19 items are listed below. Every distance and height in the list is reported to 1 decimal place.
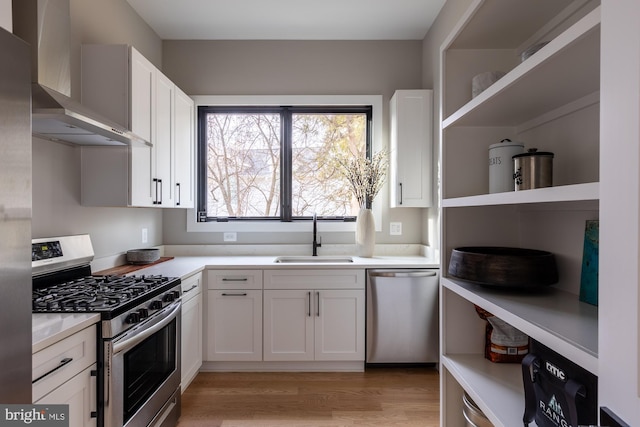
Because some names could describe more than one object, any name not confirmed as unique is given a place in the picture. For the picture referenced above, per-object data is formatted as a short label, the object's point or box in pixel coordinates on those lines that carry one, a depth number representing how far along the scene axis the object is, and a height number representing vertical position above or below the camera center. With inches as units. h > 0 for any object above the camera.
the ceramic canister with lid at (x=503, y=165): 47.1 +6.5
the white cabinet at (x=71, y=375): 44.1 -22.9
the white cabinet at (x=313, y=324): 104.1 -33.9
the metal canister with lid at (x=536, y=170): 40.4 +4.9
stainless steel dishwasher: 104.3 -31.4
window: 130.1 +20.0
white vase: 119.7 -7.1
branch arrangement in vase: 121.0 +12.7
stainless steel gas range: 55.4 -20.5
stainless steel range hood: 55.5 +25.3
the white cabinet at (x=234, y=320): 104.0 -32.6
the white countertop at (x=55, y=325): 44.4 -16.3
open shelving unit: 32.7 +5.6
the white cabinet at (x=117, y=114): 83.6 +23.8
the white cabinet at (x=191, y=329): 90.0 -32.4
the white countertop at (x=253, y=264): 95.7 -16.0
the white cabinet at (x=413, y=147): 116.4 +21.8
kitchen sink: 115.6 -16.3
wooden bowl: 44.5 -7.6
